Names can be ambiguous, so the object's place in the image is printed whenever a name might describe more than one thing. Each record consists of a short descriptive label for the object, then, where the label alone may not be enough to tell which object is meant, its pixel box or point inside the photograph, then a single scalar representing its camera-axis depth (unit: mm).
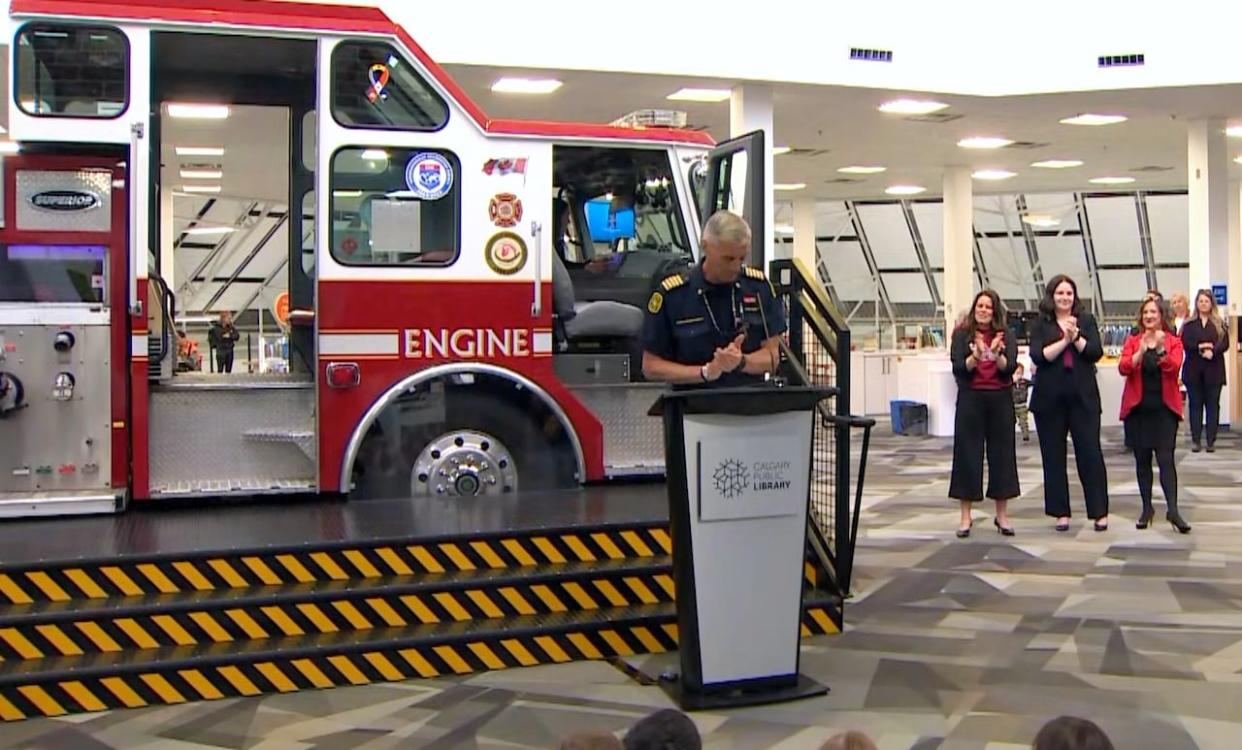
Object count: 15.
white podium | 4832
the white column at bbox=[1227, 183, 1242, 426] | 17297
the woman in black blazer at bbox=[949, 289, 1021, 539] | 8508
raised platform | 4984
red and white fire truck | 6086
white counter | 16969
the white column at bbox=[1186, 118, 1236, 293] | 16625
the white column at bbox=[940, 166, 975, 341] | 21156
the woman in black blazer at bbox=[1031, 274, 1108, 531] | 8609
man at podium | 5254
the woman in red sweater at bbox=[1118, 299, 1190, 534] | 8617
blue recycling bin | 17203
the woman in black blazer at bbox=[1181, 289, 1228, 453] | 13945
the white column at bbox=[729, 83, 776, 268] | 13578
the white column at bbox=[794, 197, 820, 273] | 25469
